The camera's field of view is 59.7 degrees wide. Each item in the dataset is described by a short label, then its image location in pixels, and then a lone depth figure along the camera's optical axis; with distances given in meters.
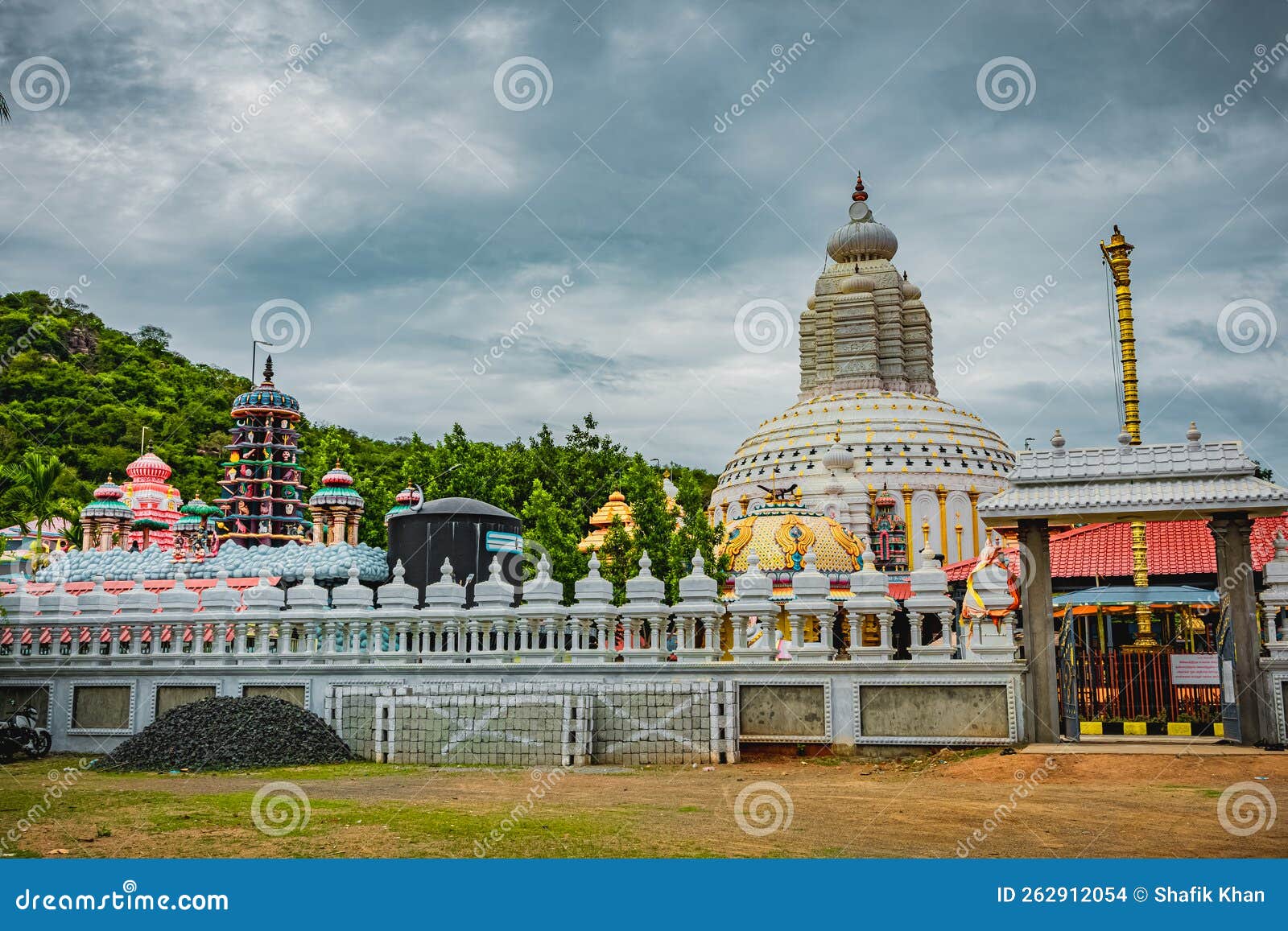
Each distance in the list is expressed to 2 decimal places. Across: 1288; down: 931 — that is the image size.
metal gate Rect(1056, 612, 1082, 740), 14.48
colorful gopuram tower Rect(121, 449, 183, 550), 49.75
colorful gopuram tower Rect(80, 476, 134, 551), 40.75
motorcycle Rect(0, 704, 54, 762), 17.30
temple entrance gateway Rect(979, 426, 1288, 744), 13.95
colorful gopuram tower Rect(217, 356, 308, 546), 36.06
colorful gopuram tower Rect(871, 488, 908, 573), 47.56
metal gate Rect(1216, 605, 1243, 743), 14.02
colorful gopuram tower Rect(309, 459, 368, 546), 40.00
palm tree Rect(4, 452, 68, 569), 34.97
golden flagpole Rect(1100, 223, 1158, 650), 20.47
